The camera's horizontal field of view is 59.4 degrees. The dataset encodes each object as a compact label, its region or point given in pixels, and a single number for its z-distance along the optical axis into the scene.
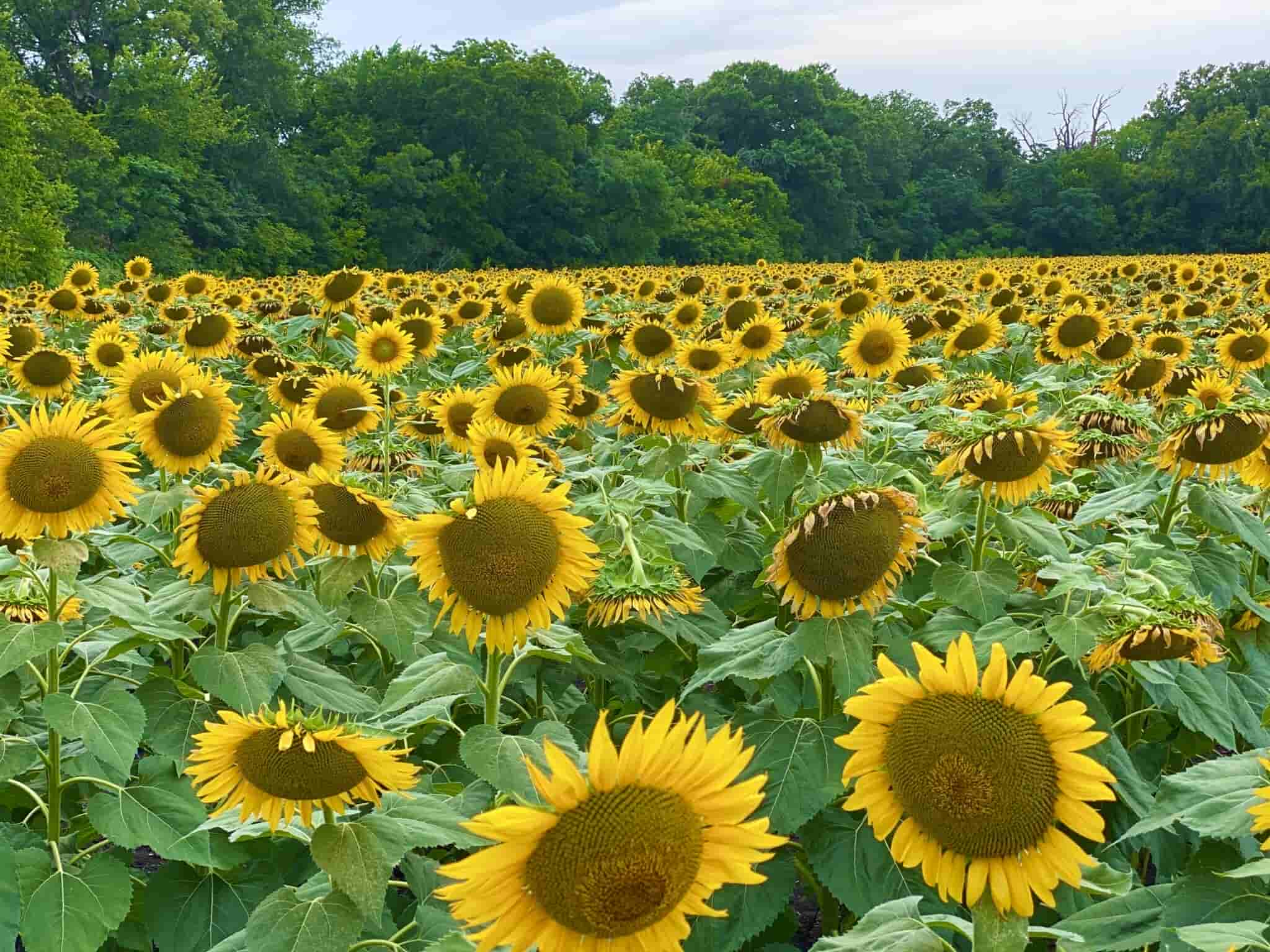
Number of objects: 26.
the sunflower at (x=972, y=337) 7.07
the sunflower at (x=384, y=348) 5.66
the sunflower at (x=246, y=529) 2.42
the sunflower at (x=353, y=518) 2.78
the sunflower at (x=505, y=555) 2.04
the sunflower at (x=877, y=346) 5.57
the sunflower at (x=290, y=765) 1.64
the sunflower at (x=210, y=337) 6.53
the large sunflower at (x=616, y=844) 1.19
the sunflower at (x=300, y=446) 3.50
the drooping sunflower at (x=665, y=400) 3.88
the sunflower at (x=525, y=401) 4.22
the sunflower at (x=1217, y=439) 2.83
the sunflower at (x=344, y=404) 4.21
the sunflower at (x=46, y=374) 5.65
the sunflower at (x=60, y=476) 2.52
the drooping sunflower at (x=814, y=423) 3.16
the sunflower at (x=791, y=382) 3.95
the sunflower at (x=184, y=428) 3.36
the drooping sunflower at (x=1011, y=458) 2.70
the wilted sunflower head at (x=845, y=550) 2.15
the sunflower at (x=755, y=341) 5.73
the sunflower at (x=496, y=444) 3.24
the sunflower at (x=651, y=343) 5.78
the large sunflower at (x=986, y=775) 1.40
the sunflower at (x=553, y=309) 6.71
